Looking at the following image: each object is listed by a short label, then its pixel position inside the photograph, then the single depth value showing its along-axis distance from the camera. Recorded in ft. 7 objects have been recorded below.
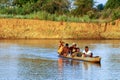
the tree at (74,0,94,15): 249.84
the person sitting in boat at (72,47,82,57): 115.96
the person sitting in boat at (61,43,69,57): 122.31
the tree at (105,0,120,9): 271.65
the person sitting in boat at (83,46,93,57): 111.01
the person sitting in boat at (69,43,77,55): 119.36
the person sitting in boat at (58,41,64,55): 123.54
